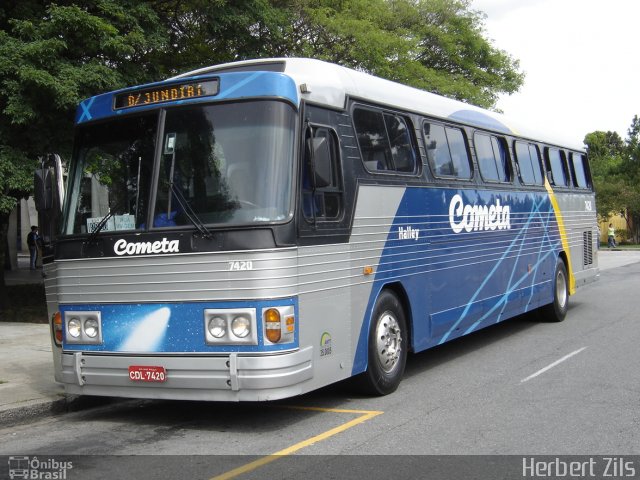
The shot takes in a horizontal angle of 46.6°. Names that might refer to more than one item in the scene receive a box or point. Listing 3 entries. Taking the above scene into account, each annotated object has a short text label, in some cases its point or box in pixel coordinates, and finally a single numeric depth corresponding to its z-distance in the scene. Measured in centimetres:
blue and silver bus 649
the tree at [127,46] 1298
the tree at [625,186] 4919
